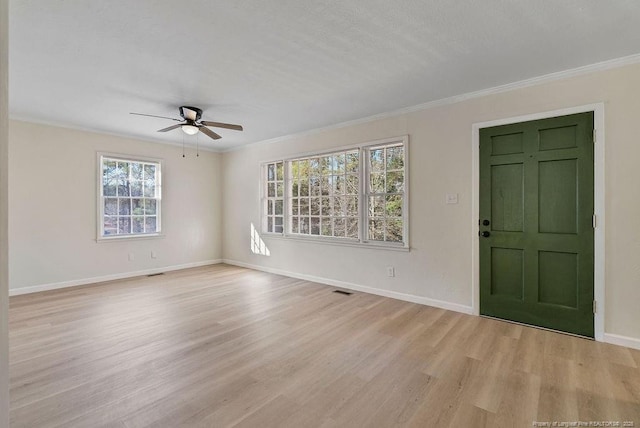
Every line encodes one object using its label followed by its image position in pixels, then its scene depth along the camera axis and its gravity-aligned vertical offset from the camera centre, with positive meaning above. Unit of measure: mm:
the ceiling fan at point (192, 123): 3770 +1163
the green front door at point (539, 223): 2855 -102
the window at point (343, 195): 4211 +293
